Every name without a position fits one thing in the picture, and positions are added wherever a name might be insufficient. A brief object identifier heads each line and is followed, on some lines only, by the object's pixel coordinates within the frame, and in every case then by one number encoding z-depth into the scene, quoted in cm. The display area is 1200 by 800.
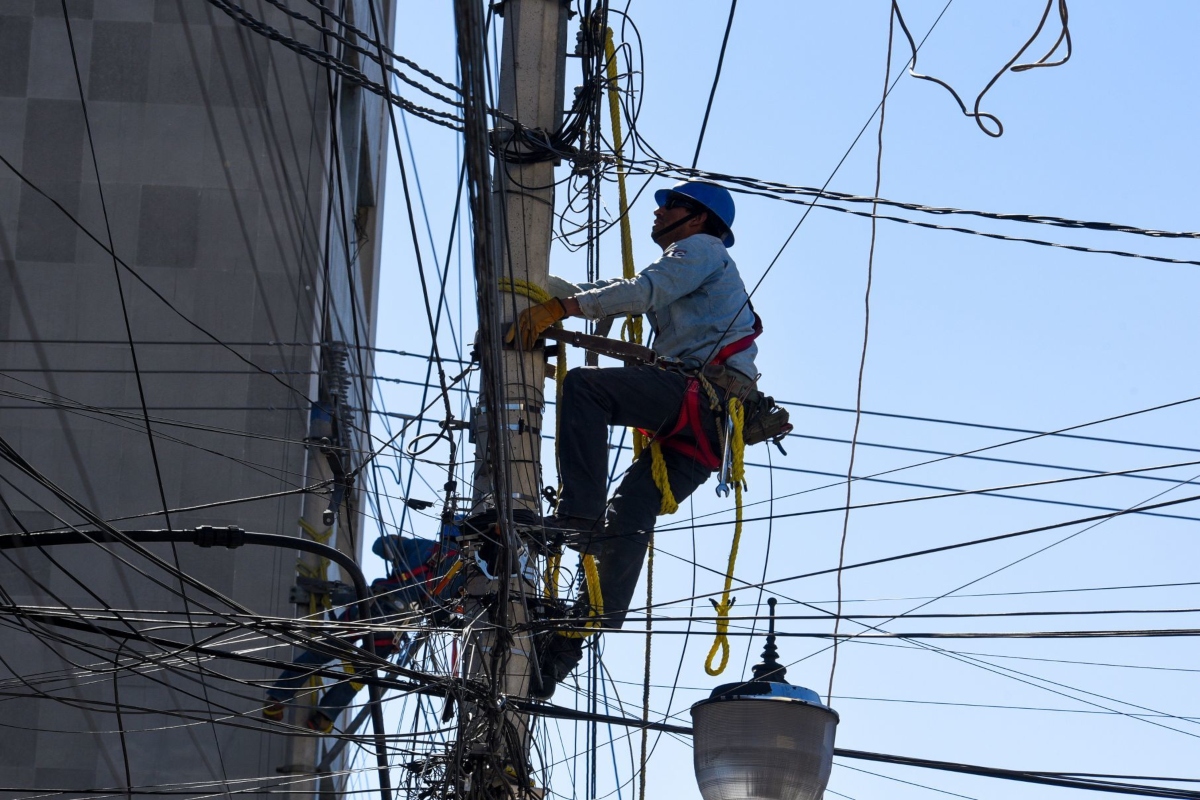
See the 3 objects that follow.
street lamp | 1107
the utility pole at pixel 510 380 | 987
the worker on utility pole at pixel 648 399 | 1402
